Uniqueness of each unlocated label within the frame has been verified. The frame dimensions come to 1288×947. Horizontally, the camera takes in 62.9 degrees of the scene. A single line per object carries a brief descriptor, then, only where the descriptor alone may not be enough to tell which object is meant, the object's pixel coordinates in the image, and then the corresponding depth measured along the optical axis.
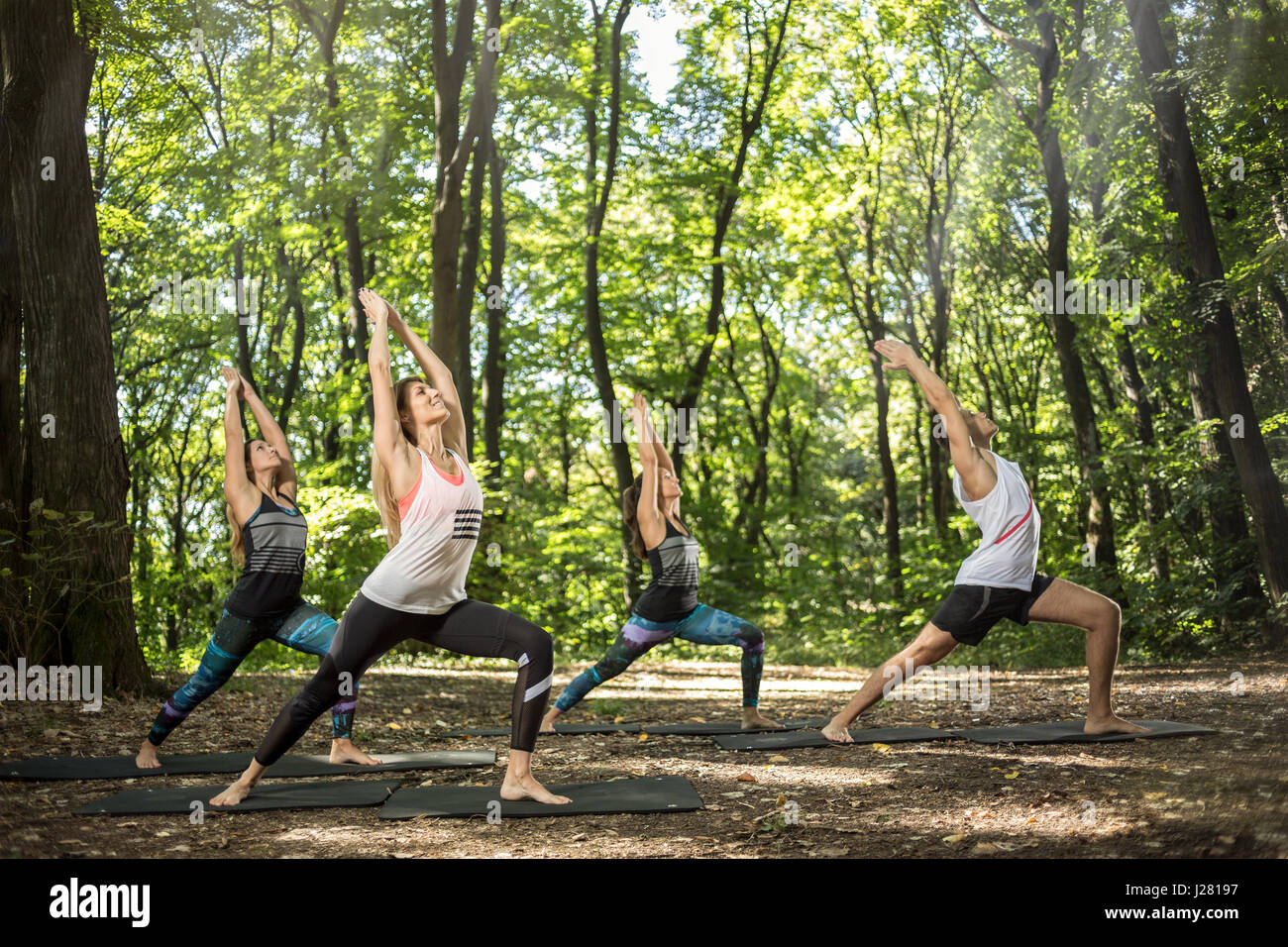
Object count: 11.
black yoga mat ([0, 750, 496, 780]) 6.28
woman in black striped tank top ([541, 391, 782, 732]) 7.50
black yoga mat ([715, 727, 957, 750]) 7.03
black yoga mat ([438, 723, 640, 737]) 8.33
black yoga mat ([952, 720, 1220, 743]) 6.57
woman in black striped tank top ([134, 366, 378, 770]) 6.36
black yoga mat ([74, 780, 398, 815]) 5.20
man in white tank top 6.25
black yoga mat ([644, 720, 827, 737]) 7.91
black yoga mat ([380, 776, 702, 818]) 5.02
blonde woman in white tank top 4.82
